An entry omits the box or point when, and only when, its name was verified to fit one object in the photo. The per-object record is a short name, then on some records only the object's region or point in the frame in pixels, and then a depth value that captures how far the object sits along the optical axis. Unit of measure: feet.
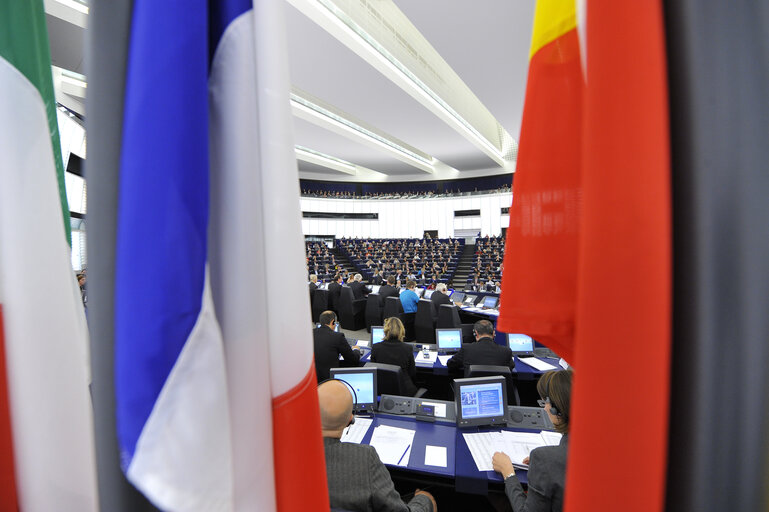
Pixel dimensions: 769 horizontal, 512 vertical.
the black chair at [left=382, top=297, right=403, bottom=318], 24.25
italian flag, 1.75
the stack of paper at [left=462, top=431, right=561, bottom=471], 7.64
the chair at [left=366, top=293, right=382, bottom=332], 26.68
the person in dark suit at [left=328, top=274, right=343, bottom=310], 29.76
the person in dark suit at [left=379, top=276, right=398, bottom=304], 27.30
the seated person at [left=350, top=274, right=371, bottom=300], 29.84
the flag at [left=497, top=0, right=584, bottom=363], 1.59
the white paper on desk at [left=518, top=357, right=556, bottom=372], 13.24
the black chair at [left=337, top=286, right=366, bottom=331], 28.40
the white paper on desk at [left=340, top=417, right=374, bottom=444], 8.57
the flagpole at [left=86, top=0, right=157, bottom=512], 1.51
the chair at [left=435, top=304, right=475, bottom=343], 21.11
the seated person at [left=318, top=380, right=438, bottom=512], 5.50
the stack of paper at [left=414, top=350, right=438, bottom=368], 14.52
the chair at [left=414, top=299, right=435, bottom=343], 22.34
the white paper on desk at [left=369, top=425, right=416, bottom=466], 7.77
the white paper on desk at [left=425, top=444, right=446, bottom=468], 7.59
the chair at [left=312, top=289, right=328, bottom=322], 28.76
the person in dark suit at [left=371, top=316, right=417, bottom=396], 13.03
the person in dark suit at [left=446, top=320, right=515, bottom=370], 12.28
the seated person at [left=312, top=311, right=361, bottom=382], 13.23
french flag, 1.51
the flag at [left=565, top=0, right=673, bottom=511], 1.08
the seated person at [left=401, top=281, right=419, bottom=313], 23.99
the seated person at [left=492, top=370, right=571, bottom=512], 5.52
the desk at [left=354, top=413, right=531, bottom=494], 7.21
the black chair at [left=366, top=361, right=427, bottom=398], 11.44
